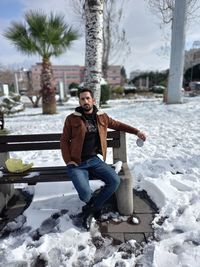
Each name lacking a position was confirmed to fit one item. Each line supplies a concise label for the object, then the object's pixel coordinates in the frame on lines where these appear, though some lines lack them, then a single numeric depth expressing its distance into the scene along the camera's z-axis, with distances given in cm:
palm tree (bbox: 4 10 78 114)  850
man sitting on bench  208
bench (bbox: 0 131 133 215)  218
